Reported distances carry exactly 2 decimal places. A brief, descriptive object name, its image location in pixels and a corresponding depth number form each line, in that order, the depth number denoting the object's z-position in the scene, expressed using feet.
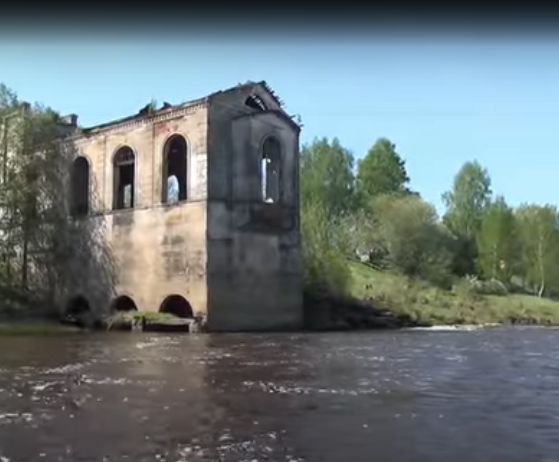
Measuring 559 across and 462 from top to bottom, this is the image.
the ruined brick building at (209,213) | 137.28
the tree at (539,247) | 269.44
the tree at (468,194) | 317.22
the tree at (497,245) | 266.77
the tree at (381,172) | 316.19
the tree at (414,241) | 234.17
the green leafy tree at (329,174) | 299.79
